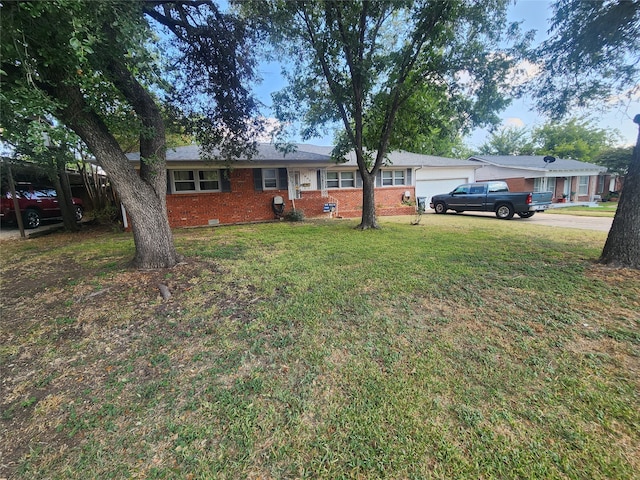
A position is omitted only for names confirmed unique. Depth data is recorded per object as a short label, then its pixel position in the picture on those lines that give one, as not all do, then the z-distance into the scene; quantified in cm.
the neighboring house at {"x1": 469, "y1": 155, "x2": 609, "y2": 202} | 1955
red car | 1121
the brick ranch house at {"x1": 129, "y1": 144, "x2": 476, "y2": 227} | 1102
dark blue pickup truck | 1198
